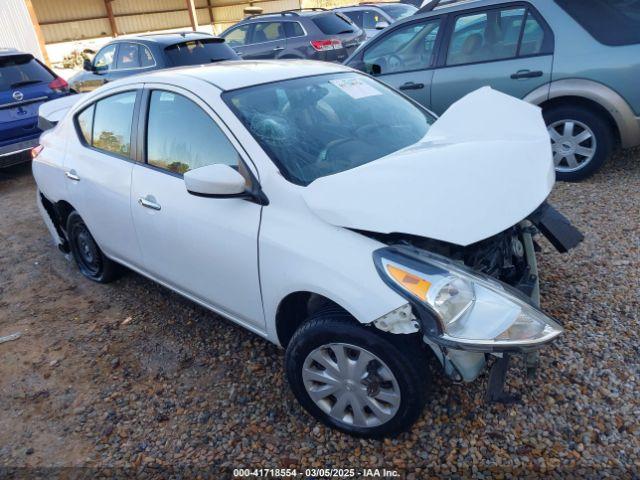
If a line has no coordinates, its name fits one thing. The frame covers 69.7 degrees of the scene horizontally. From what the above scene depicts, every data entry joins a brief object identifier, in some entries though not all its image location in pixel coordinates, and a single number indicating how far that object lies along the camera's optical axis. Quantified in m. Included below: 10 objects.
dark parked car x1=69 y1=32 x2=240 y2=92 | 7.19
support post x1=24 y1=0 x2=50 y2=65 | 15.50
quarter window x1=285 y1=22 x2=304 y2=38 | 9.96
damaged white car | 1.87
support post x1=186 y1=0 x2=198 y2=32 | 24.23
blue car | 6.31
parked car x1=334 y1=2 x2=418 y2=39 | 12.62
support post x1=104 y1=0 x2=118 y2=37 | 25.70
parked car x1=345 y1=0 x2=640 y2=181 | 4.17
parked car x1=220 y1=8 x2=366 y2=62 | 9.85
